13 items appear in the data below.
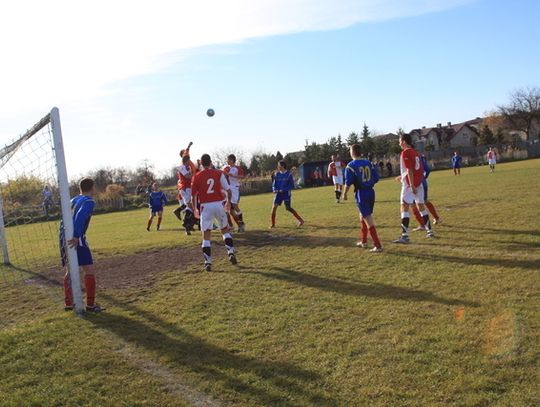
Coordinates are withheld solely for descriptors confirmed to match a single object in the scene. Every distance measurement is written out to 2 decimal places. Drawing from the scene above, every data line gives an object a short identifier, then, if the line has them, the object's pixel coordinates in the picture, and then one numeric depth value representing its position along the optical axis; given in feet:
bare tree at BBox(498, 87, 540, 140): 287.69
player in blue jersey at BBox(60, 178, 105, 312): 23.30
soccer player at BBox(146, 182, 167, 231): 59.36
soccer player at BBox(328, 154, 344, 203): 77.71
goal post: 23.09
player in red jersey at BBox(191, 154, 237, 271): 31.32
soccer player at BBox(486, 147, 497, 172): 123.07
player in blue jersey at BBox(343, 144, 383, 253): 32.27
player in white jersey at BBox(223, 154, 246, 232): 46.76
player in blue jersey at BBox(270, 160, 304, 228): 47.65
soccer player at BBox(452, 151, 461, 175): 125.18
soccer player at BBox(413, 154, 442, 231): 36.47
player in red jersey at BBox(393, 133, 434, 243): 34.12
